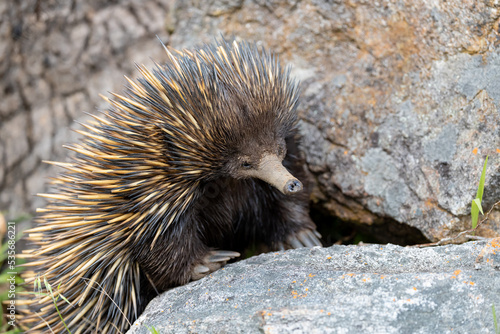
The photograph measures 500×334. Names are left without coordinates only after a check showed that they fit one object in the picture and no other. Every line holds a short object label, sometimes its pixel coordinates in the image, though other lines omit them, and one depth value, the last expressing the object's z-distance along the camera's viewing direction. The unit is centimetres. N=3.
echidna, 245
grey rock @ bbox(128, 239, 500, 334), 187
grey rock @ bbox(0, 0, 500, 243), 278
